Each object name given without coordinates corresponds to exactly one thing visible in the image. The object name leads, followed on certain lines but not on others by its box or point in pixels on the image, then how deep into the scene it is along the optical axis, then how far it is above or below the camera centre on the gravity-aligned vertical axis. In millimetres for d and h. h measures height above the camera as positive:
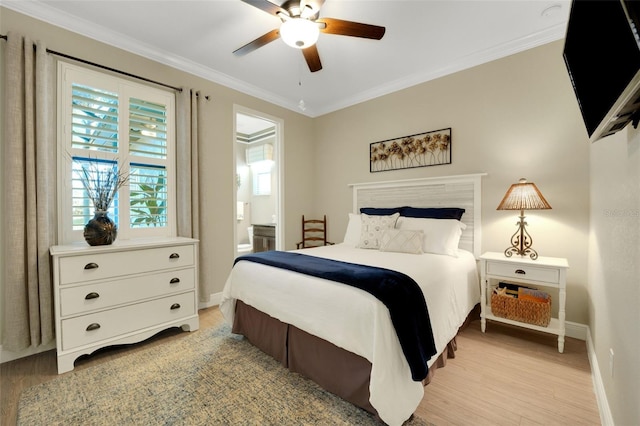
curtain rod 2244 +1326
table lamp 2324 +40
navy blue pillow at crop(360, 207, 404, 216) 3322 -25
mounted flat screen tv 743 +487
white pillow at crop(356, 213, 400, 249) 2961 -222
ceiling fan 1809 +1313
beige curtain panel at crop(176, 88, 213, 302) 2971 +467
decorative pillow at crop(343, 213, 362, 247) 3251 -269
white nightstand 2156 -560
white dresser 1982 -686
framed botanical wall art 3184 +735
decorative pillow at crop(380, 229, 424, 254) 2588 -319
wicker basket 2238 -868
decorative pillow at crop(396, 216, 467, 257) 2602 -253
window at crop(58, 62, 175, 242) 2355 +599
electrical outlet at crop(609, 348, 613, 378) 1334 -757
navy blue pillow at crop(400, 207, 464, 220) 2896 -36
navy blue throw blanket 1415 -512
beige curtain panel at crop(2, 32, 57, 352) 2004 +81
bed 1417 -664
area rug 1500 -1160
